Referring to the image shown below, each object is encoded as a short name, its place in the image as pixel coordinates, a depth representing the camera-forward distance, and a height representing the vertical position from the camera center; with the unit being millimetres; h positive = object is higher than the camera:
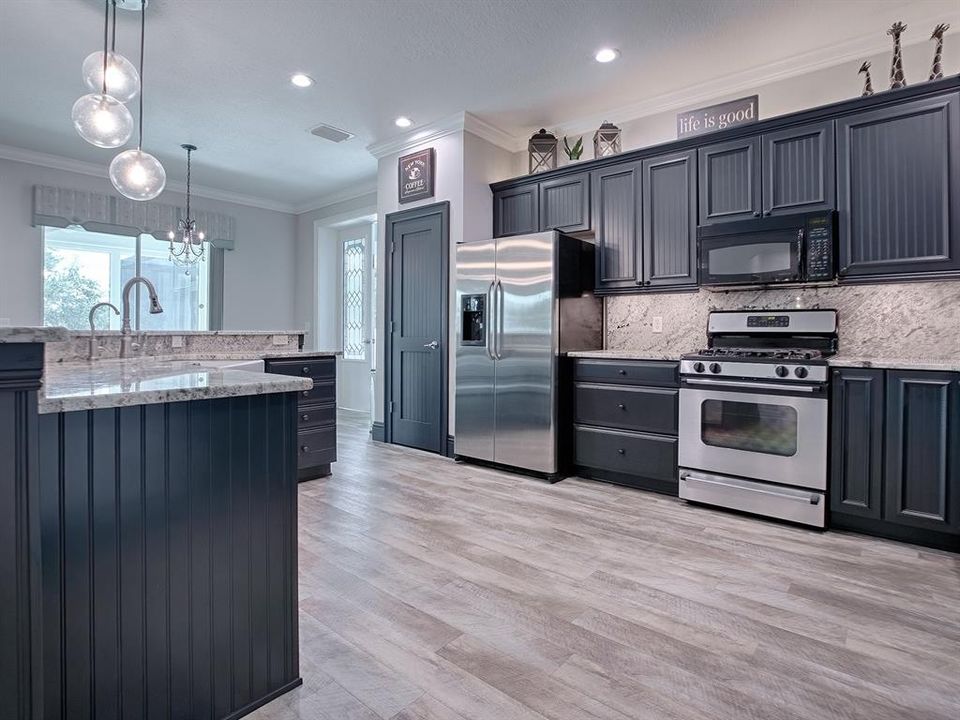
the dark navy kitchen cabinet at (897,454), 2451 -486
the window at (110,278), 5422 +858
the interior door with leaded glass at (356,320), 6559 +445
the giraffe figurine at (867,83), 2910 +1520
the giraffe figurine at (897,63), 2822 +1591
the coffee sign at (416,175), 4590 +1606
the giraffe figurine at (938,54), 2729 +1583
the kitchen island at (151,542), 1021 -446
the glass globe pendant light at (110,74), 2334 +1261
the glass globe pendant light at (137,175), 2709 +939
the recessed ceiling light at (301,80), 3693 +1964
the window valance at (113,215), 5223 +1519
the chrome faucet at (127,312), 2533 +215
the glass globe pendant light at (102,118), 2287 +1044
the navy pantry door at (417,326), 4516 +253
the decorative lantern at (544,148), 4340 +1718
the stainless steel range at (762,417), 2775 -354
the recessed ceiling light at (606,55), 3324 +1929
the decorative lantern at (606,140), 3971 +1639
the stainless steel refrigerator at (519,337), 3703 +133
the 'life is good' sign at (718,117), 3301 +1546
